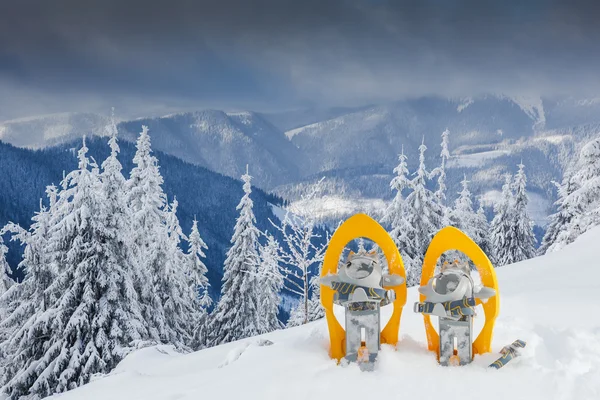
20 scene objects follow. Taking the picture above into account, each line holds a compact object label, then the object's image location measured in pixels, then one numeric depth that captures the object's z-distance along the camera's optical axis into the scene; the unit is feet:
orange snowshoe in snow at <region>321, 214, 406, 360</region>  16.85
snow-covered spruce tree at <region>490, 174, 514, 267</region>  104.01
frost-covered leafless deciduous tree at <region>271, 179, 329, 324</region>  43.68
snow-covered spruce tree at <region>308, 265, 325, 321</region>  60.58
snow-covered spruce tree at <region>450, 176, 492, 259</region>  82.70
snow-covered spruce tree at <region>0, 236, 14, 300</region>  71.77
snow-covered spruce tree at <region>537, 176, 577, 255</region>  82.95
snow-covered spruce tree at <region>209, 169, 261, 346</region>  79.82
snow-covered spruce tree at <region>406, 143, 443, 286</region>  66.74
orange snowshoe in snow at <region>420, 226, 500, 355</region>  15.79
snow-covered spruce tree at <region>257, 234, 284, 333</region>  86.02
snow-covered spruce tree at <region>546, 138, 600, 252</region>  64.59
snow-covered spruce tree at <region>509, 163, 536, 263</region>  102.01
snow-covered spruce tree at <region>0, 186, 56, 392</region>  47.14
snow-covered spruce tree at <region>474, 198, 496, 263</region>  99.04
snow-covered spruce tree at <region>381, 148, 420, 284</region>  65.26
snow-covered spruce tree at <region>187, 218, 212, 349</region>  88.07
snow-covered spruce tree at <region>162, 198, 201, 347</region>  71.51
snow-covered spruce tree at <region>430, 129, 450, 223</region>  69.22
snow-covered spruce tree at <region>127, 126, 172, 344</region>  64.95
